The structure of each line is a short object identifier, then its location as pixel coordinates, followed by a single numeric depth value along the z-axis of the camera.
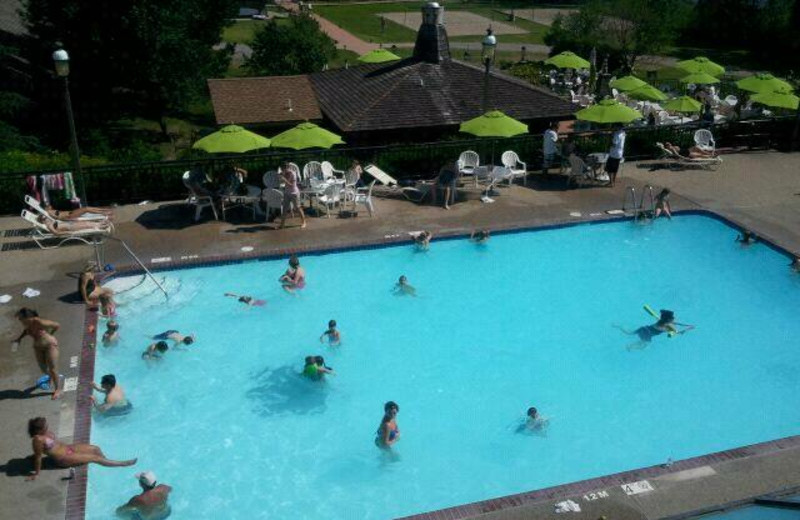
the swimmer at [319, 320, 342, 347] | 14.27
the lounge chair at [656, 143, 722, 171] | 23.28
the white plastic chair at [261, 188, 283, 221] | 18.34
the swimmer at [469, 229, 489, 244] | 18.38
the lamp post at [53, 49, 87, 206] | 15.72
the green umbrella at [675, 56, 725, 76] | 30.33
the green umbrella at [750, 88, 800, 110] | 24.20
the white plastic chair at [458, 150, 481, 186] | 21.42
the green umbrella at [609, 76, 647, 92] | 27.61
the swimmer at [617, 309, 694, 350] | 14.92
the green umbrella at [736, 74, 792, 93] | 25.55
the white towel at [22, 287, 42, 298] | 14.84
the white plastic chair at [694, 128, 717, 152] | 24.09
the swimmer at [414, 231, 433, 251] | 17.75
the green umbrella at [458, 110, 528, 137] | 19.85
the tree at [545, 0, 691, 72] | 38.50
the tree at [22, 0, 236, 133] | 27.55
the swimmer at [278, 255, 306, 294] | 15.90
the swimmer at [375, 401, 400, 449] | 11.37
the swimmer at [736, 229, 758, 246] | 18.50
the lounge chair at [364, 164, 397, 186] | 20.53
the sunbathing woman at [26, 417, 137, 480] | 9.92
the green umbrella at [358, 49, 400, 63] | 30.19
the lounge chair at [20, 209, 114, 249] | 16.58
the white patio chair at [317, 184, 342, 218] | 19.30
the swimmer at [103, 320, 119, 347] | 13.76
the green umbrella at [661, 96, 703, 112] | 24.66
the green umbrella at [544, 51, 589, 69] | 32.12
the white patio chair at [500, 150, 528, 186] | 21.59
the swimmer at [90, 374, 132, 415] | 11.68
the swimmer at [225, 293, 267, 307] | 15.32
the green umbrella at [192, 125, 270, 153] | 17.98
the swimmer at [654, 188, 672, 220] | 19.64
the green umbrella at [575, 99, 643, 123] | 21.41
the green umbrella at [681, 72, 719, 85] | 28.09
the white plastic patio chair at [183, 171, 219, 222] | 18.50
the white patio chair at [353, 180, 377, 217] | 19.38
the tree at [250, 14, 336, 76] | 33.57
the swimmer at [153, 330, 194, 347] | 14.03
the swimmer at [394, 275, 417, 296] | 16.66
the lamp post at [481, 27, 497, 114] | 19.81
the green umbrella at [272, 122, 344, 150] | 18.67
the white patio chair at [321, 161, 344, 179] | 20.02
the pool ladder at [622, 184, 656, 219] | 19.97
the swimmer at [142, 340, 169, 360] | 13.59
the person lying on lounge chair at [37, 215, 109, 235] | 16.72
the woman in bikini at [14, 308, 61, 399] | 11.57
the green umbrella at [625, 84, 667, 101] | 26.30
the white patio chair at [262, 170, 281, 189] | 19.17
